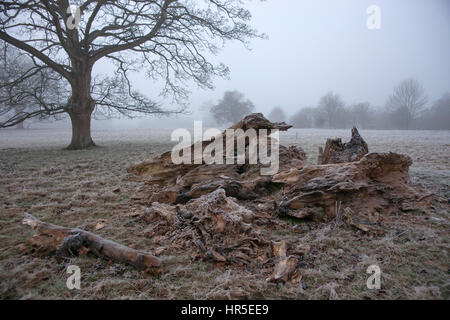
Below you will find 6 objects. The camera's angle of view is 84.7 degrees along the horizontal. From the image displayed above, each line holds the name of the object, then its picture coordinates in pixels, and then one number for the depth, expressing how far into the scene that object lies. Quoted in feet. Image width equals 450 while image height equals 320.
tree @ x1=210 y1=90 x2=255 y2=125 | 153.07
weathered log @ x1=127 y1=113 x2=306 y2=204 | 15.20
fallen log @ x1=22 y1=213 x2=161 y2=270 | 8.30
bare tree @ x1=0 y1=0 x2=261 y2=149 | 37.83
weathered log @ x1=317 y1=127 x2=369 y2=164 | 16.44
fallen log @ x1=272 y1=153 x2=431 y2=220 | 12.45
